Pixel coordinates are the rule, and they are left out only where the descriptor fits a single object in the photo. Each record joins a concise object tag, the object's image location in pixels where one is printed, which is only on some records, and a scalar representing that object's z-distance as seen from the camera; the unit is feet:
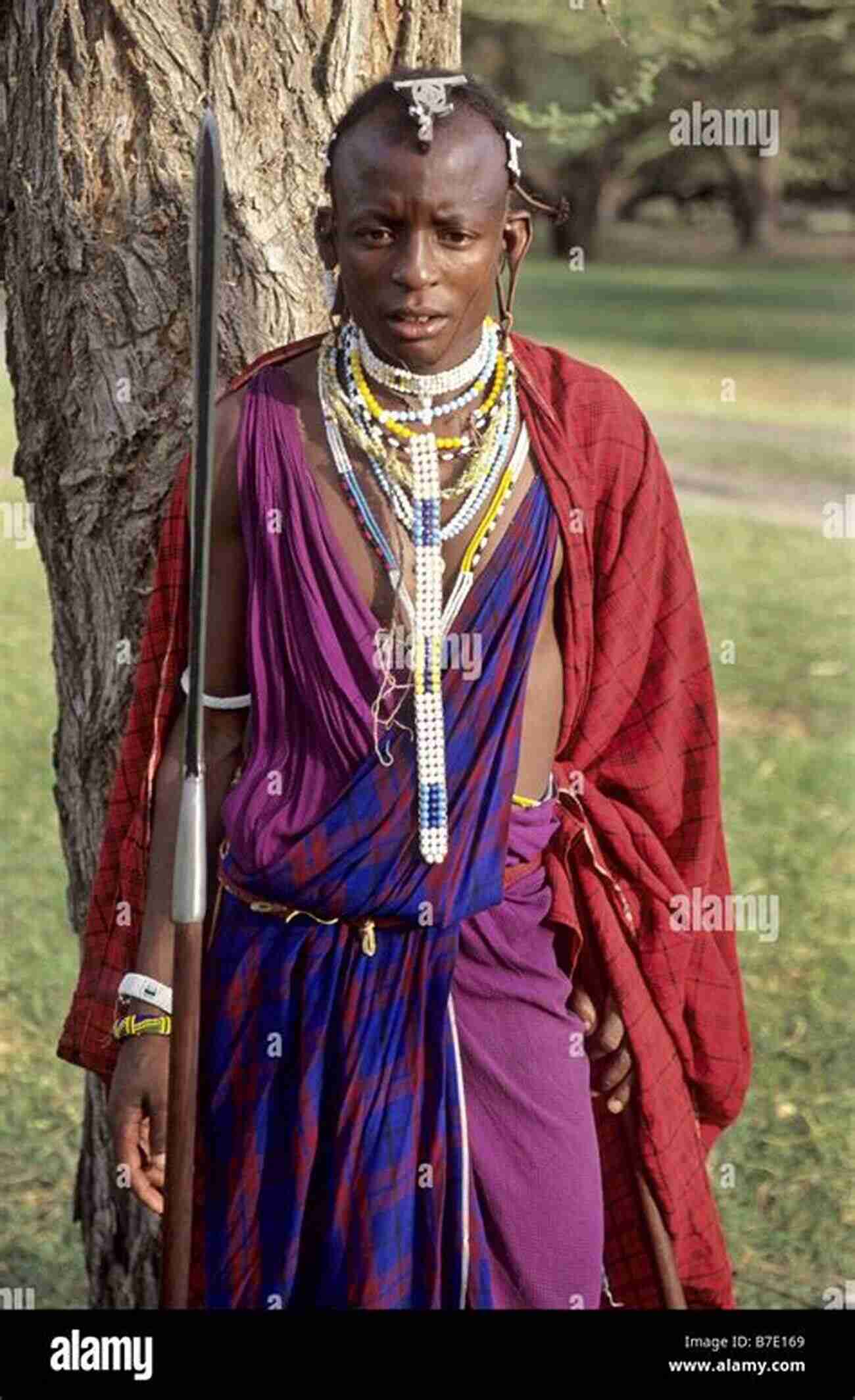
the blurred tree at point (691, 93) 48.24
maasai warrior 8.46
